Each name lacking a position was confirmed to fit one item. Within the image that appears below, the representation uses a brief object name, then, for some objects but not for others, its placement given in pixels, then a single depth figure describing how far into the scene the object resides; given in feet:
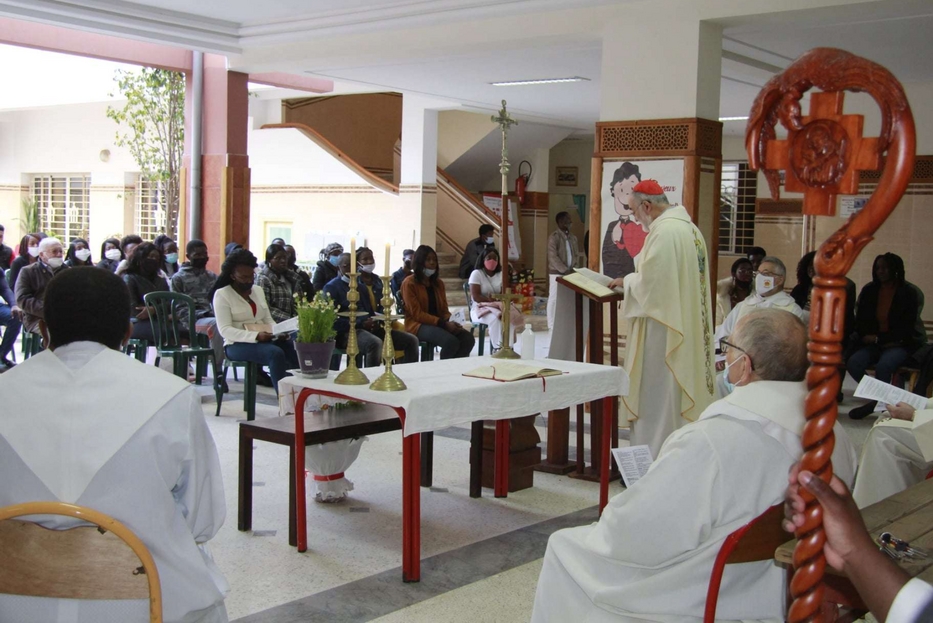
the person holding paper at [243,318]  24.47
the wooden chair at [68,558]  6.86
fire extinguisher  59.98
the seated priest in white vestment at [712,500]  8.45
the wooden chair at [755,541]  7.77
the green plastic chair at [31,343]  28.35
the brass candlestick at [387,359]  14.58
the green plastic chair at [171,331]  25.09
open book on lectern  18.38
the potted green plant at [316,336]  15.92
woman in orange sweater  28.96
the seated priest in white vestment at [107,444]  7.47
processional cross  17.70
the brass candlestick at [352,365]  15.16
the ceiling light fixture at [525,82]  38.09
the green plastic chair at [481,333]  34.07
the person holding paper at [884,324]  27.14
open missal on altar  16.06
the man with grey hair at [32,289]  26.94
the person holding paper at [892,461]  14.98
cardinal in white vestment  18.53
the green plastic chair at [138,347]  26.89
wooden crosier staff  5.95
